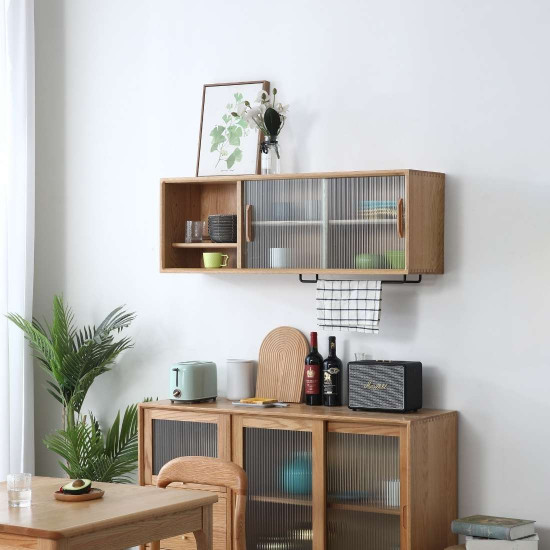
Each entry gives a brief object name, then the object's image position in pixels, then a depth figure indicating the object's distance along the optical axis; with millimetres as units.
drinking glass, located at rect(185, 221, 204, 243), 5359
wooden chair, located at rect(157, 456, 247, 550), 3984
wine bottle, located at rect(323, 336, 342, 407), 5047
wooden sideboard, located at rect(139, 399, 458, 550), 4605
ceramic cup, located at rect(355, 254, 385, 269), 4777
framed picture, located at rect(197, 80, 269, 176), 5320
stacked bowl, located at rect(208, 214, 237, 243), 5188
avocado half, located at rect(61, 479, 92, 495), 3820
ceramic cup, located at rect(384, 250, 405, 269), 4699
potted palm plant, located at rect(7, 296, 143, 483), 5512
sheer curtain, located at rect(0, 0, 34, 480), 5809
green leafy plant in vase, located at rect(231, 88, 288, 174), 5164
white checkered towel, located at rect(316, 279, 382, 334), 4926
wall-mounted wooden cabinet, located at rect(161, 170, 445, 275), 4715
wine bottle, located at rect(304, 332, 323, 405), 5086
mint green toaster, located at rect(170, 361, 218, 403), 5184
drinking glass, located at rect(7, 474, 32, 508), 3693
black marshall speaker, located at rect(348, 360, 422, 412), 4742
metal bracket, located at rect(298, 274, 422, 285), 4965
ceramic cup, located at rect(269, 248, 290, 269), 5000
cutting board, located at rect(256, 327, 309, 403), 5223
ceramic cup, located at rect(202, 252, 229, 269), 5262
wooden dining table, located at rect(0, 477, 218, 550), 3377
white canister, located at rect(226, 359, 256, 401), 5320
